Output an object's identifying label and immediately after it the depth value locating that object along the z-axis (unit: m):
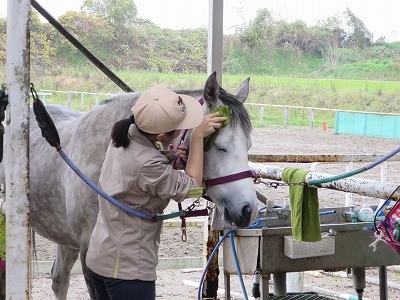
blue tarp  19.56
